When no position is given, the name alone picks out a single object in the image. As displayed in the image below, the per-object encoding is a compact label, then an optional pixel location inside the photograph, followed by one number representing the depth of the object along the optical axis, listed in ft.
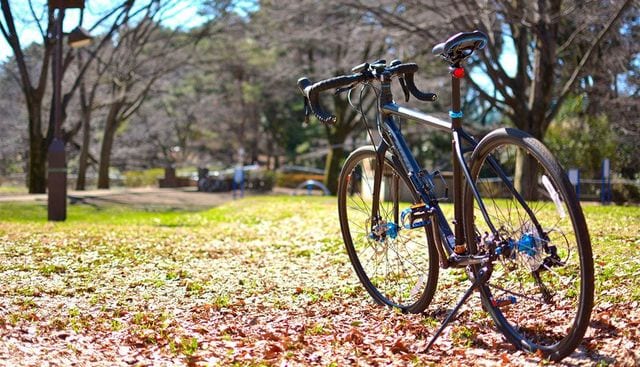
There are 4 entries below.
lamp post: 37.22
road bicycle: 9.93
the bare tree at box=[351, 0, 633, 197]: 40.93
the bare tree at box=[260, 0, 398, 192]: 56.70
